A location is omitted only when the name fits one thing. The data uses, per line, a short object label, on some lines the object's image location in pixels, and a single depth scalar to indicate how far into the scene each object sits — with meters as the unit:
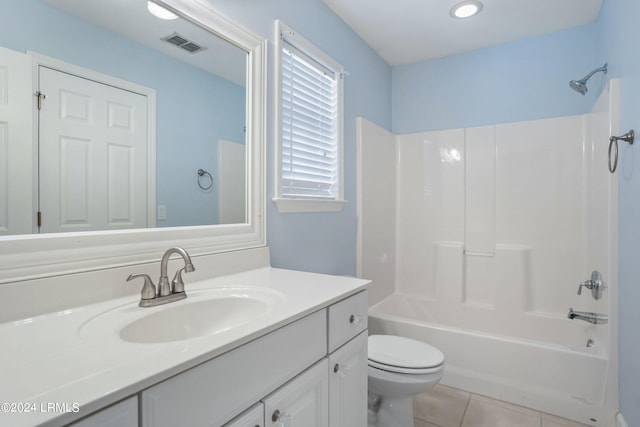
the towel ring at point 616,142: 1.43
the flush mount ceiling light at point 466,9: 2.00
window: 1.67
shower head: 1.98
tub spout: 1.81
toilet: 1.49
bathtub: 1.72
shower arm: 1.90
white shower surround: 1.79
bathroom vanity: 0.51
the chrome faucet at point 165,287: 0.96
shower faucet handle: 1.84
